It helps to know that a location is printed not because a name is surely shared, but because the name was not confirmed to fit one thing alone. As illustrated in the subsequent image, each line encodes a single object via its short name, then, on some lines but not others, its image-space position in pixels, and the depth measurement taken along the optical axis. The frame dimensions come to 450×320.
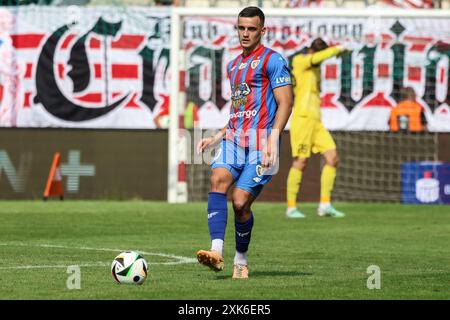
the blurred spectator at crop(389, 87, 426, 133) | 23.22
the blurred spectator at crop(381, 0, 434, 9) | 24.27
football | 9.25
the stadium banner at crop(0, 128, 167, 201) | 23.25
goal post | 23.27
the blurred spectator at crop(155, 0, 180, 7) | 24.11
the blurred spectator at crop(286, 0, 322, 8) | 24.48
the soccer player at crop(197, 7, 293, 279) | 10.04
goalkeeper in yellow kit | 18.84
